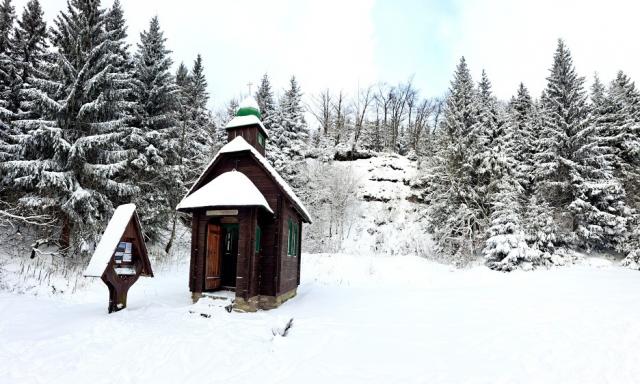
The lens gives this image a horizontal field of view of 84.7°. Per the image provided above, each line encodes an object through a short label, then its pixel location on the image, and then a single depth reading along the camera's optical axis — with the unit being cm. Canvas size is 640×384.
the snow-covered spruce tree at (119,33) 1712
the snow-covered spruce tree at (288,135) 2747
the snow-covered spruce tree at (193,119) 2055
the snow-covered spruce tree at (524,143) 2466
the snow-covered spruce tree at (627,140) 2059
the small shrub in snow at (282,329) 832
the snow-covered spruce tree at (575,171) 2148
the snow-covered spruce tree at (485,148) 2348
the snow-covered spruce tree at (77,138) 1403
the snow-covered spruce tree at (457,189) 2359
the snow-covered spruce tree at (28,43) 1766
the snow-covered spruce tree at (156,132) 1752
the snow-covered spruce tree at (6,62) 1728
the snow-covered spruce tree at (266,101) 3067
